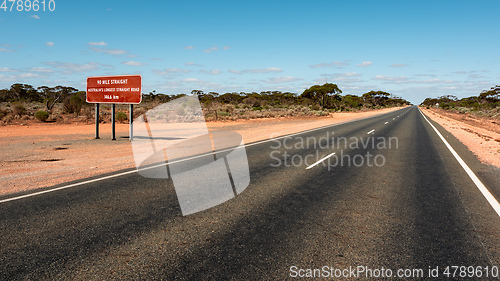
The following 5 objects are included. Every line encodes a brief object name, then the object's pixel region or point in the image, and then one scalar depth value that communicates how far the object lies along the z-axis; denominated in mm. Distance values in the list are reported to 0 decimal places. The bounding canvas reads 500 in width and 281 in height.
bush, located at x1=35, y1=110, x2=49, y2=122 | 24391
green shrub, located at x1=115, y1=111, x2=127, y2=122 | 26922
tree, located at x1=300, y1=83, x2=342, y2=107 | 80750
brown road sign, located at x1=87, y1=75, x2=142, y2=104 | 14367
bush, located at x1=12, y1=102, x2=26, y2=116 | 25330
